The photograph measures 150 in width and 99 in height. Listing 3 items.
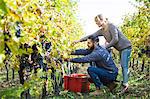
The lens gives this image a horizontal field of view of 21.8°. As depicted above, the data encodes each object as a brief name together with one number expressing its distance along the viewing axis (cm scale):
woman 602
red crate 588
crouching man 555
